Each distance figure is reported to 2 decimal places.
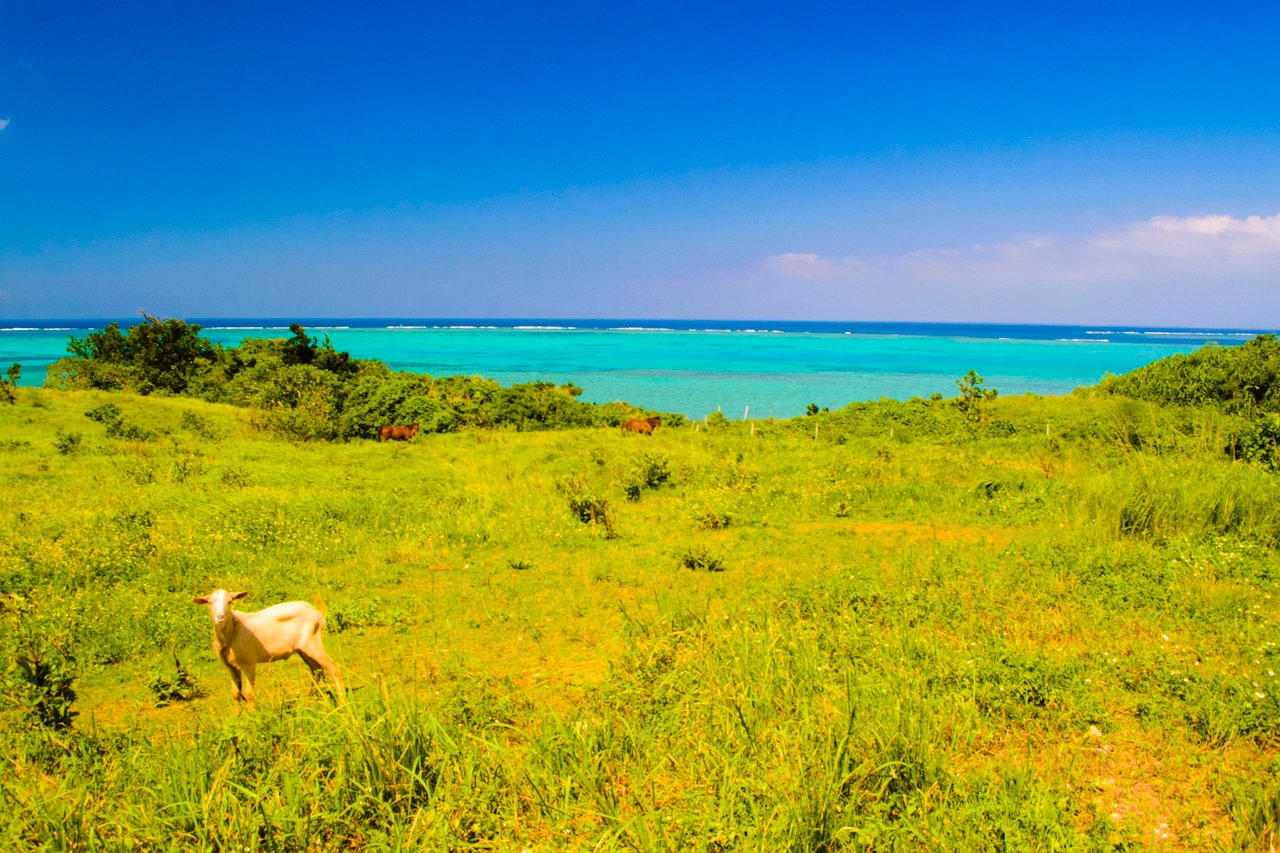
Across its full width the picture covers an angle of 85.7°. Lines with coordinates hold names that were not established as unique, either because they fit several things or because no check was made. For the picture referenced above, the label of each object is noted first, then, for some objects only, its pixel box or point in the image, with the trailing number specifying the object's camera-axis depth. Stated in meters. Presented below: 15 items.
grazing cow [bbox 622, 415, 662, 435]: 22.70
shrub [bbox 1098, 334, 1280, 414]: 23.70
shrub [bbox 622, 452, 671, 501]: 14.18
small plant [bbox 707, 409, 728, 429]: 26.67
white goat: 5.23
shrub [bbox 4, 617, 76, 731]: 4.57
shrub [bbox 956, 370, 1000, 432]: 26.00
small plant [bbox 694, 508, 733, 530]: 11.59
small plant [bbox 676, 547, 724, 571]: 9.31
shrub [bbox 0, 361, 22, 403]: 20.08
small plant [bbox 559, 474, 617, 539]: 11.61
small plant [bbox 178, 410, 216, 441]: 19.23
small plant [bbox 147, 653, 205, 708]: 5.72
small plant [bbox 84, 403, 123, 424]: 19.27
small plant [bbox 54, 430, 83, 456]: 15.57
